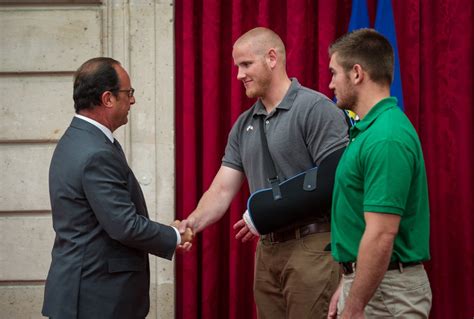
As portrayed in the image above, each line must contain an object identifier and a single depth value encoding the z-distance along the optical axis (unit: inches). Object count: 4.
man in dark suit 197.5
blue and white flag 296.4
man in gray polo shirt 213.6
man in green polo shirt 148.6
